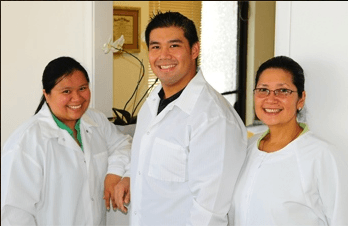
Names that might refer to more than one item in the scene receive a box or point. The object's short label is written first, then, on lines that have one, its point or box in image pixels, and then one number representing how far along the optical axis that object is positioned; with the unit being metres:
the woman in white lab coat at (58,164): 1.37
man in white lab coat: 1.18
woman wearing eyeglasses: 1.02
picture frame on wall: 3.61
